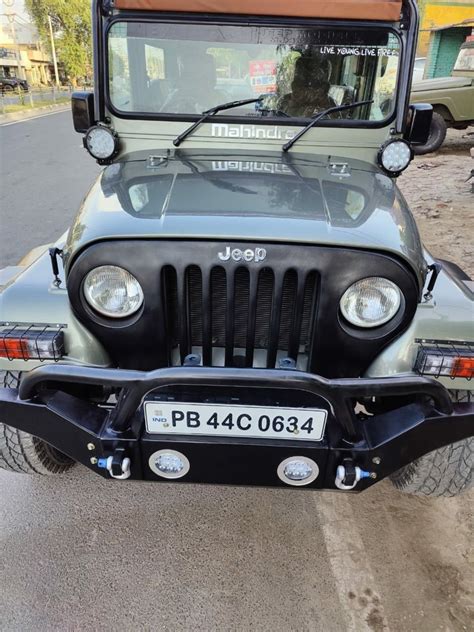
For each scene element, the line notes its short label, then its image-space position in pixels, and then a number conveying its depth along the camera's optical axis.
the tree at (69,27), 41.56
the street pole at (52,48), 42.97
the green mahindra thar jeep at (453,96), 11.69
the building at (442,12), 25.67
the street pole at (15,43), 46.83
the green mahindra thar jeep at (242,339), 1.96
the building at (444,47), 19.59
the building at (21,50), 49.29
